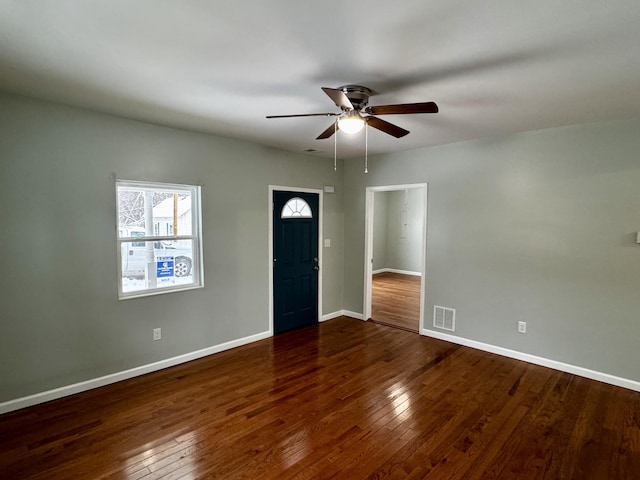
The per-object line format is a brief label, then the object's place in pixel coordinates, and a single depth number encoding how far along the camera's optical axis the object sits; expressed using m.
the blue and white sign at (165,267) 3.62
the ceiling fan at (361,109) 2.13
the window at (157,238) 3.36
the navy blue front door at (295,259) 4.69
